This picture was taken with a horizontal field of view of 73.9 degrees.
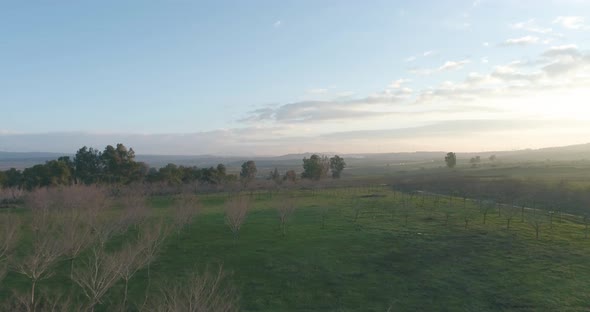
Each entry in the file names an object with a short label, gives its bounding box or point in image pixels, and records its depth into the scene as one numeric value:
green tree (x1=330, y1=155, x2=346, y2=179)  131.88
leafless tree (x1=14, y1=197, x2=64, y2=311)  20.97
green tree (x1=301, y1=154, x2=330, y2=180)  113.19
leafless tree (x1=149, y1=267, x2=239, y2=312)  15.18
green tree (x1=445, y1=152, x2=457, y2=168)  147.25
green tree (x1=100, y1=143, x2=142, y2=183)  88.19
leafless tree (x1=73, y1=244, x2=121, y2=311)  18.56
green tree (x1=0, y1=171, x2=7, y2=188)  75.29
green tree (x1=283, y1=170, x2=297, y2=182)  108.12
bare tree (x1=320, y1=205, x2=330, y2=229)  47.66
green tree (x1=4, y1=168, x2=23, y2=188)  77.06
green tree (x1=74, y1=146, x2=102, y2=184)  86.00
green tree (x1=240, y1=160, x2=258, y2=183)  115.24
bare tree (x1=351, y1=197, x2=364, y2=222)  52.20
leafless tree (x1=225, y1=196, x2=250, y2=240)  39.97
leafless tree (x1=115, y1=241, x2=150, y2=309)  20.74
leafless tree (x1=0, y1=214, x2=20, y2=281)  26.73
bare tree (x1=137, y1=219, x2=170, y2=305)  25.39
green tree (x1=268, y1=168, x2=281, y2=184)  98.78
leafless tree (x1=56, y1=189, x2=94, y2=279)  27.06
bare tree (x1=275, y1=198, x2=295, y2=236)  44.00
